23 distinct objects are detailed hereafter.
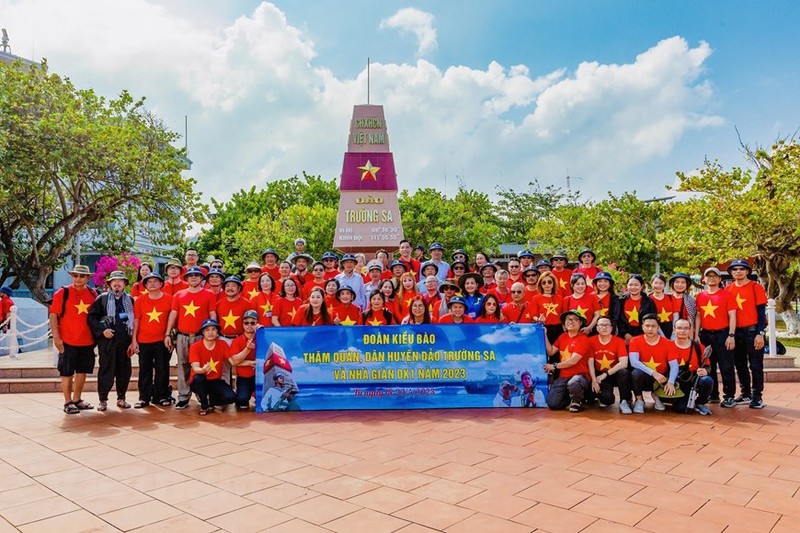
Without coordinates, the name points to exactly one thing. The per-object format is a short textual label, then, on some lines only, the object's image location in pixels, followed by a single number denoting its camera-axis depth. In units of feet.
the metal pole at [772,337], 28.78
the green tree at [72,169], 45.50
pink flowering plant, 55.20
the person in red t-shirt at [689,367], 19.76
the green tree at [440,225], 80.64
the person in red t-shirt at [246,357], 21.01
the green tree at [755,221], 41.78
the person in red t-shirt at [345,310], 22.40
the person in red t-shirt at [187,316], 21.72
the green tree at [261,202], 104.32
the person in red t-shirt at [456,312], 21.79
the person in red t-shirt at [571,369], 20.18
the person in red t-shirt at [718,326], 21.07
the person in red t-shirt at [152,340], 21.74
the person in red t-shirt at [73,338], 20.56
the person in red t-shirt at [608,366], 20.30
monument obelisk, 43.06
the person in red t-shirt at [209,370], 20.51
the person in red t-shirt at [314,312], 21.89
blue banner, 20.63
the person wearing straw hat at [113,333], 21.07
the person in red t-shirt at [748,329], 20.67
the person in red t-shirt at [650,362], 19.97
